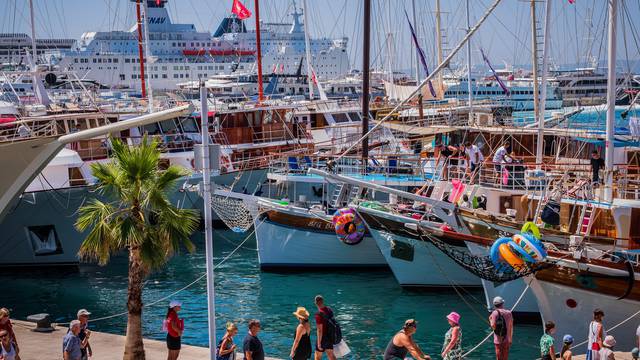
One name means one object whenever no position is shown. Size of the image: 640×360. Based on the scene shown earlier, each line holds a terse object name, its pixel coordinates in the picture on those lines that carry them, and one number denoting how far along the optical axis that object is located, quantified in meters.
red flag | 46.62
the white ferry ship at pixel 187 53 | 120.50
